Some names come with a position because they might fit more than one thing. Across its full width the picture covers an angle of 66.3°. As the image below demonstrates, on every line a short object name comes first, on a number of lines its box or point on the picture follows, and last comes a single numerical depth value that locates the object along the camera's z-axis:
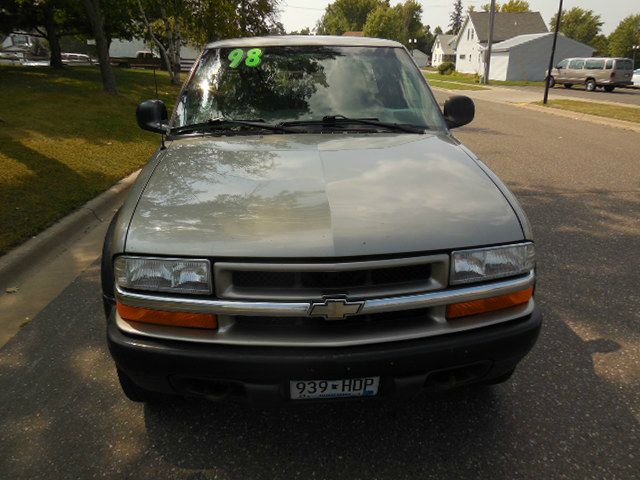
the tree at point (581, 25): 96.06
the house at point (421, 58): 97.12
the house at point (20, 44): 38.72
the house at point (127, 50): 65.18
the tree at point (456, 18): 136.62
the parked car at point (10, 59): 30.31
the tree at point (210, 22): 20.12
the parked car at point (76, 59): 37.55
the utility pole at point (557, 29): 17.05
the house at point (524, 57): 48.97
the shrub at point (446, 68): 62.19
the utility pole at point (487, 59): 35.97
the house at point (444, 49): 87.89
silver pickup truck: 1.81
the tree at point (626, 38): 74.81
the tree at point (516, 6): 99.44
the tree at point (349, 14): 120.94
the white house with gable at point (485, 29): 61.66
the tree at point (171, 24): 18.48
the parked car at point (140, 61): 40.99
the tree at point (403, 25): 89.19
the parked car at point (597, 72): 29.17
